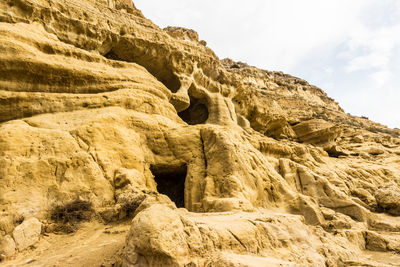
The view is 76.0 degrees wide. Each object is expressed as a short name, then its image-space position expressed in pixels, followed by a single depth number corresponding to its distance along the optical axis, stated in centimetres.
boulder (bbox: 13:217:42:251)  417
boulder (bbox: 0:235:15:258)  395
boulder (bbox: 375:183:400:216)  1023
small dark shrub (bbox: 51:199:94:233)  478
